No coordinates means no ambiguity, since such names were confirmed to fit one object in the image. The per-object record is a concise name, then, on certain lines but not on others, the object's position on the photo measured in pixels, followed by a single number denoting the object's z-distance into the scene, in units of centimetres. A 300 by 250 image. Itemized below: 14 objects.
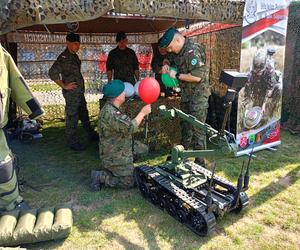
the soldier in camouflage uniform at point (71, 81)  464
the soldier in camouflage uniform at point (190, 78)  366
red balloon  313
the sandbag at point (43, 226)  255
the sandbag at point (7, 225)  249
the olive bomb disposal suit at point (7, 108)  280
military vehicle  267
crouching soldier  328
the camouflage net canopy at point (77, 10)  282
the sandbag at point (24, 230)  250
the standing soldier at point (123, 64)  567
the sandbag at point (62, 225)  261
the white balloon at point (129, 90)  440
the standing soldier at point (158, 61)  548
